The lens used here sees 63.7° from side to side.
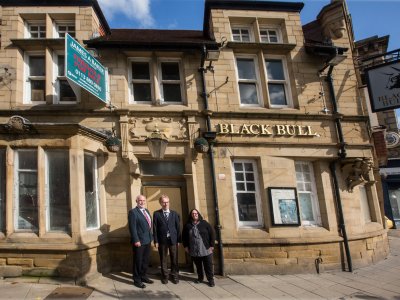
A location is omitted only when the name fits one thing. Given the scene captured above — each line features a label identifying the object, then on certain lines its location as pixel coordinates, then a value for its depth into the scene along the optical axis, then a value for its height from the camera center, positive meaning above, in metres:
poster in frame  8.45 -0.31
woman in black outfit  7.04 -0.88
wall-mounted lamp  7.81 +1.48
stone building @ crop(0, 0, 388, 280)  7.33 +1.66
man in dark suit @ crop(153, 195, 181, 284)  7.00 -0.67
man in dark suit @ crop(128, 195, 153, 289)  6.69 -0.67
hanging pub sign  8.84 +2.73
